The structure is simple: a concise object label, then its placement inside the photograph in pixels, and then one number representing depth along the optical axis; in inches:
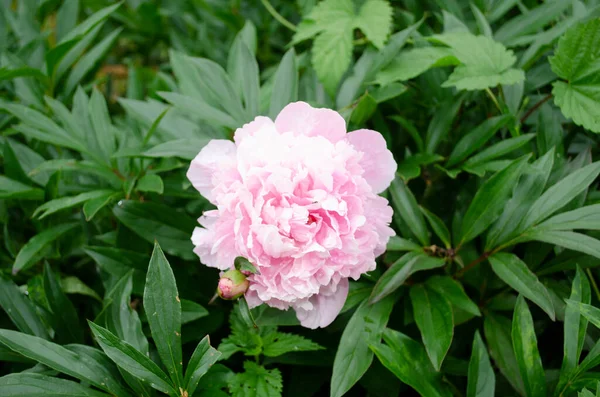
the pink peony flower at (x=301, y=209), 26.2
